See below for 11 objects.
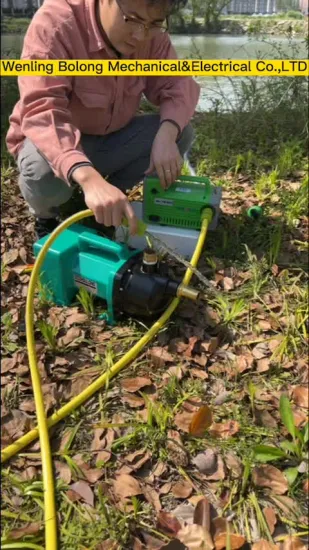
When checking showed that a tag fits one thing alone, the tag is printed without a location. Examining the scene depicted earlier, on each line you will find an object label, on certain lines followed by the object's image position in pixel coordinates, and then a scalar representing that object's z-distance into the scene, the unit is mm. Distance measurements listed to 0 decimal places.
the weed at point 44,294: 1817
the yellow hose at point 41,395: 1203
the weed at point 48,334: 1613
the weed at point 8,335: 1673
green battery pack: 1958
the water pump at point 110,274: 1617
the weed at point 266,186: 2532
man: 1547
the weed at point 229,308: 1794
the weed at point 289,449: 1314
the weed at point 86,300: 1748
